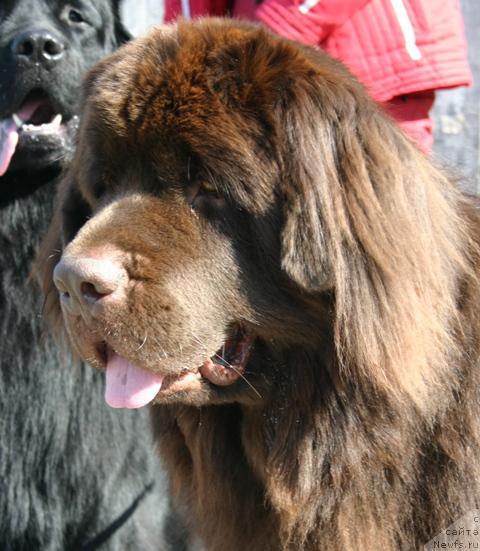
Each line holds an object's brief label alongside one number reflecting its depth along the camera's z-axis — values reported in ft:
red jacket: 8.98
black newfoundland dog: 10.50
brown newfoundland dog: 6.61
